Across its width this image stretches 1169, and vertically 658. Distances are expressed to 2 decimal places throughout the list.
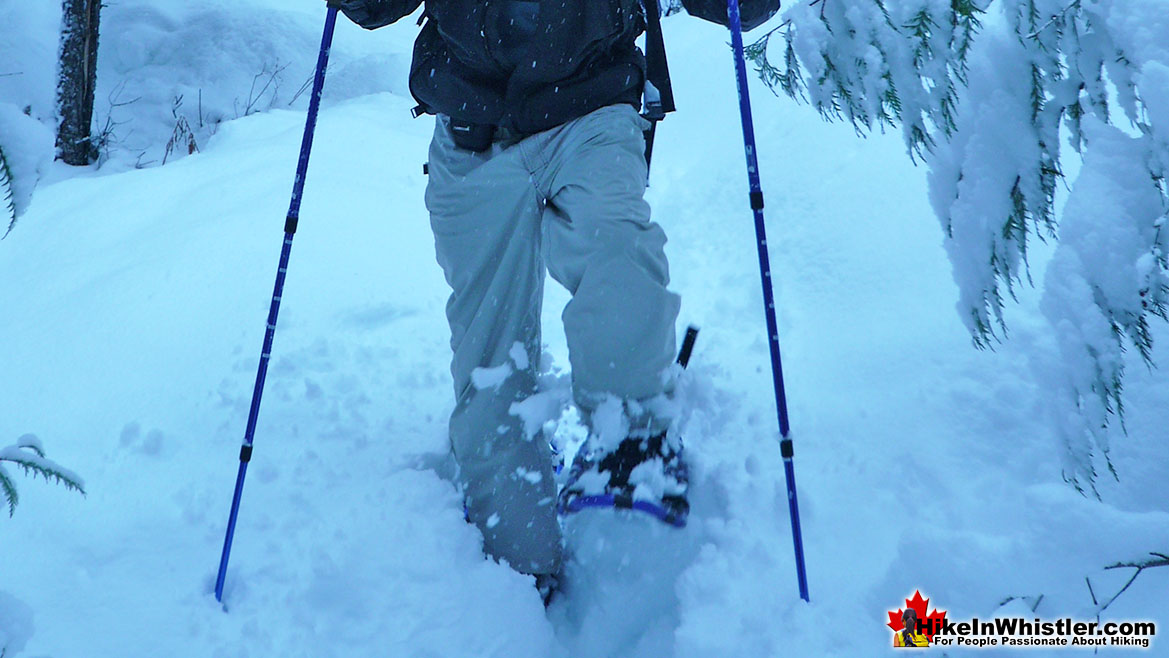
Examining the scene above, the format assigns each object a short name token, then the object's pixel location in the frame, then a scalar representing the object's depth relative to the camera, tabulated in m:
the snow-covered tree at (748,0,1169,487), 1.58
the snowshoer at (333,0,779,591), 2.30
